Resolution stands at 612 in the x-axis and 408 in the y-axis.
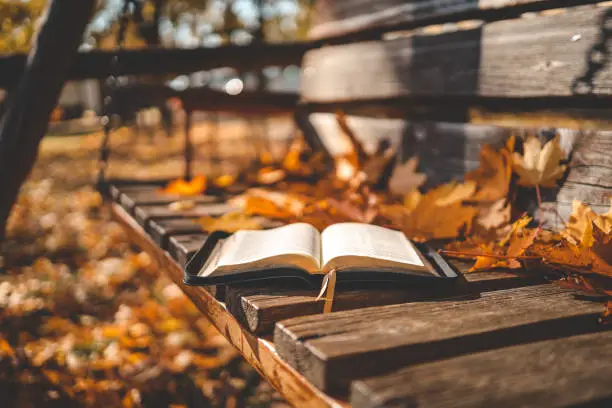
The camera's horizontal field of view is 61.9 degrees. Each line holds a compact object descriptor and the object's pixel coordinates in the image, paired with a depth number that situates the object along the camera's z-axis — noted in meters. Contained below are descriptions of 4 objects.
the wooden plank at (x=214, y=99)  2.50
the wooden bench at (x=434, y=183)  0.76
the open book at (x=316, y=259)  1.07
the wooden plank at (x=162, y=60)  2.03
